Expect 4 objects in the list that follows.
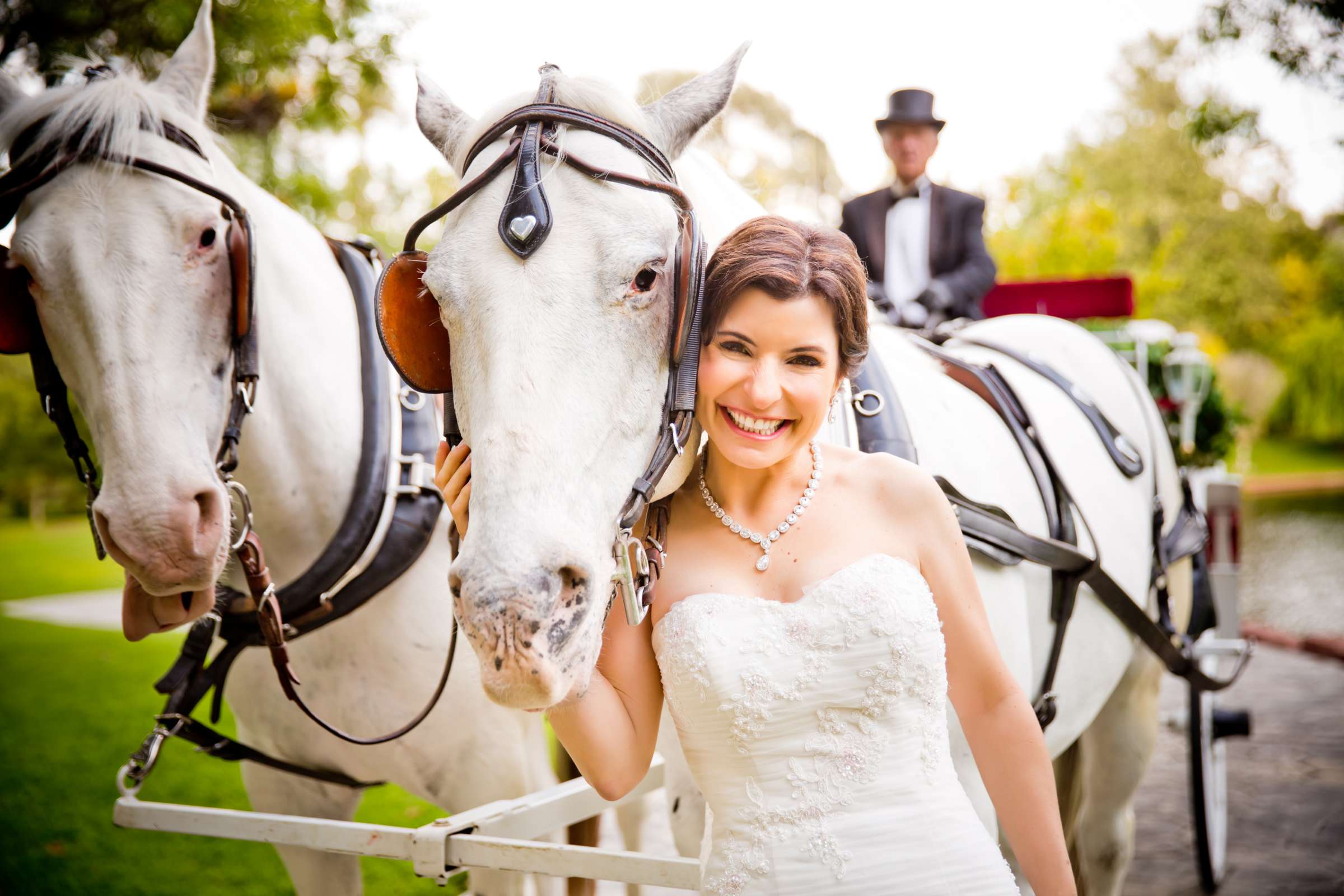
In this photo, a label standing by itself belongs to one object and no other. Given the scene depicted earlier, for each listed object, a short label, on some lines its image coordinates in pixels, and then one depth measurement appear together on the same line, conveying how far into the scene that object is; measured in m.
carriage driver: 3.99
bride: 1.39
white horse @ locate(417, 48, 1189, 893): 1.08
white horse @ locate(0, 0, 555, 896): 1.77
